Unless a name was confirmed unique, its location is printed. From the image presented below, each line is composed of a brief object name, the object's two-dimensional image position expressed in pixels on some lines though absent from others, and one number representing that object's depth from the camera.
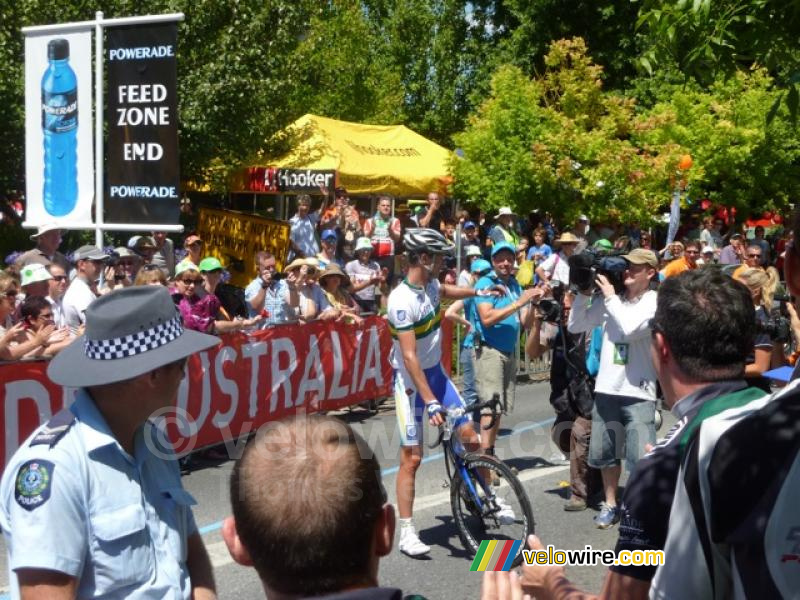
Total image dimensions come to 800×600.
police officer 2.56
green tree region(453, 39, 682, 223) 21.75
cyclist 6.85
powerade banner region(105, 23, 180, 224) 9.91
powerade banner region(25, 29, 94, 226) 10.13
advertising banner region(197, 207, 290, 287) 15.54
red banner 7.82
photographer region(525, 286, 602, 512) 7.95
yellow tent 20.70
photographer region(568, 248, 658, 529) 6.96
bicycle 6.80
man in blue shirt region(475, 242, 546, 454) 8.68
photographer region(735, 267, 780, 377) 7.69
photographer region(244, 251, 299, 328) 11.38
